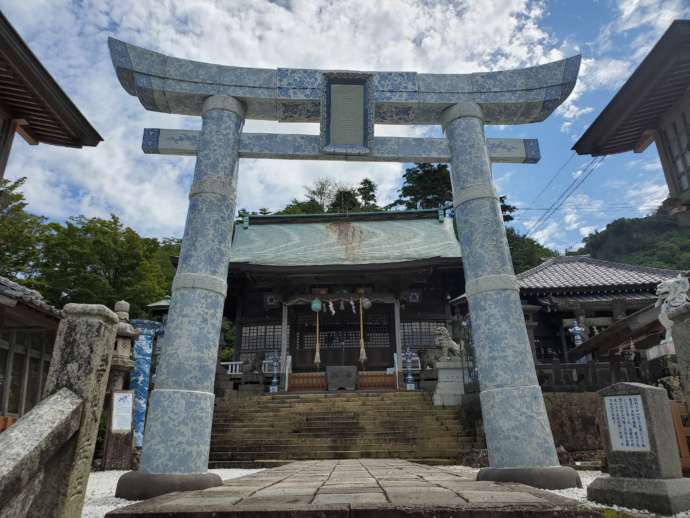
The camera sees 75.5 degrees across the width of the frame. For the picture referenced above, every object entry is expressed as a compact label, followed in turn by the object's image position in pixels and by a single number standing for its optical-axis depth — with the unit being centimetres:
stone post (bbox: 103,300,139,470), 961
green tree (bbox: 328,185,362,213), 4206
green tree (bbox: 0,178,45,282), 1852
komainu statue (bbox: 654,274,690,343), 792
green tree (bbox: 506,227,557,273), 3611
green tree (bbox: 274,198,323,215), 4231
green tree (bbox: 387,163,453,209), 3772
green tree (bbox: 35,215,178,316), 2097
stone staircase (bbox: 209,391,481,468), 1016
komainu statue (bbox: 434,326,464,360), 1438
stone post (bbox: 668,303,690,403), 406
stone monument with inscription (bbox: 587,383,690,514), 431
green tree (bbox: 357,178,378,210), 4350
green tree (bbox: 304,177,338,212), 4366
